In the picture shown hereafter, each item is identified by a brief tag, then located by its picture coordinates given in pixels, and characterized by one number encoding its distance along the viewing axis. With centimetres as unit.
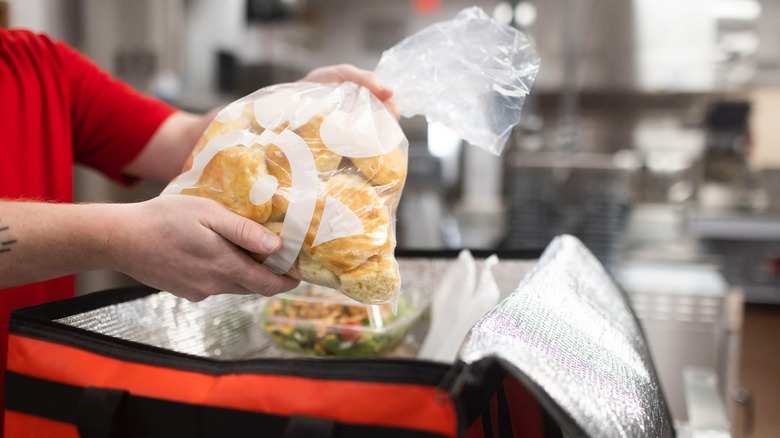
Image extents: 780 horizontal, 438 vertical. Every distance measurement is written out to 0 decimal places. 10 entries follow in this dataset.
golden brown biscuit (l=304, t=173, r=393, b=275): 55
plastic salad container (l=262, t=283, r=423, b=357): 84
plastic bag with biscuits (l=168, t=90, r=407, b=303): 55
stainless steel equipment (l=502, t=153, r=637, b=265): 180
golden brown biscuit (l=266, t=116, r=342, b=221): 56
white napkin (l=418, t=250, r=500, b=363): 77
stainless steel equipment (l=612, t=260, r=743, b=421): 130
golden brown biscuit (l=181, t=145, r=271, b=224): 56
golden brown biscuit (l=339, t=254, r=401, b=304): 55
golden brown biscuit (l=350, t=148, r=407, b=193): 60
